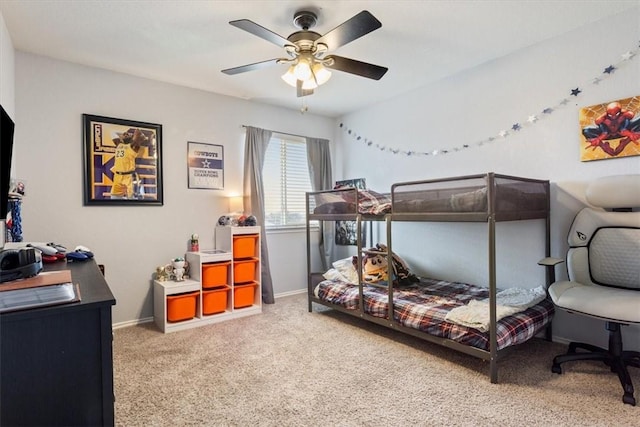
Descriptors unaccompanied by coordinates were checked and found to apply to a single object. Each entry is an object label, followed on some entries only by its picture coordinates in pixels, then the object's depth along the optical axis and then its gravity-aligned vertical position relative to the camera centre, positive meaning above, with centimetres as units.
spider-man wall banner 244 +58
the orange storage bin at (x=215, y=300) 345 -87
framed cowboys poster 375 +56
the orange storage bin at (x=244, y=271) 368 -61
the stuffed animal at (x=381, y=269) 335 -57
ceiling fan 215 +108
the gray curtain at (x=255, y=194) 408 +24
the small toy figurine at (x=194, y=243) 368 -30
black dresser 88 -40
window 441 +43
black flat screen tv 174 +33
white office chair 209 -41
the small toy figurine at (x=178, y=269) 346 -54
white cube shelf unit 329 -70
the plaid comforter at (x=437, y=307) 235 -79
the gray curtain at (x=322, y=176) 471 +52
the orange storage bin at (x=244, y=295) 365 -87
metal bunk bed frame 224 -28
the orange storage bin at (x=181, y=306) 322 -87
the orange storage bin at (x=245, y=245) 370 -34
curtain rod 437 +106
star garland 250 +81
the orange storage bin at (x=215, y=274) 347 -61
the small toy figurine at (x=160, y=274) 347 -59
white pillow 366 -63
